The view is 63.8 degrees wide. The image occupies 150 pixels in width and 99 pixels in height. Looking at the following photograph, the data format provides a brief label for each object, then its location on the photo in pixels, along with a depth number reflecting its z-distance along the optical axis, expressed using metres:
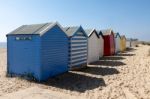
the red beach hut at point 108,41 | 13.36
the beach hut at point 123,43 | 18.46
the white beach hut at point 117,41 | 15.97
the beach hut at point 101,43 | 12.34
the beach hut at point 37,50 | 5.84
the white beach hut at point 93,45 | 9.88
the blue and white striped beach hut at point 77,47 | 7.53
